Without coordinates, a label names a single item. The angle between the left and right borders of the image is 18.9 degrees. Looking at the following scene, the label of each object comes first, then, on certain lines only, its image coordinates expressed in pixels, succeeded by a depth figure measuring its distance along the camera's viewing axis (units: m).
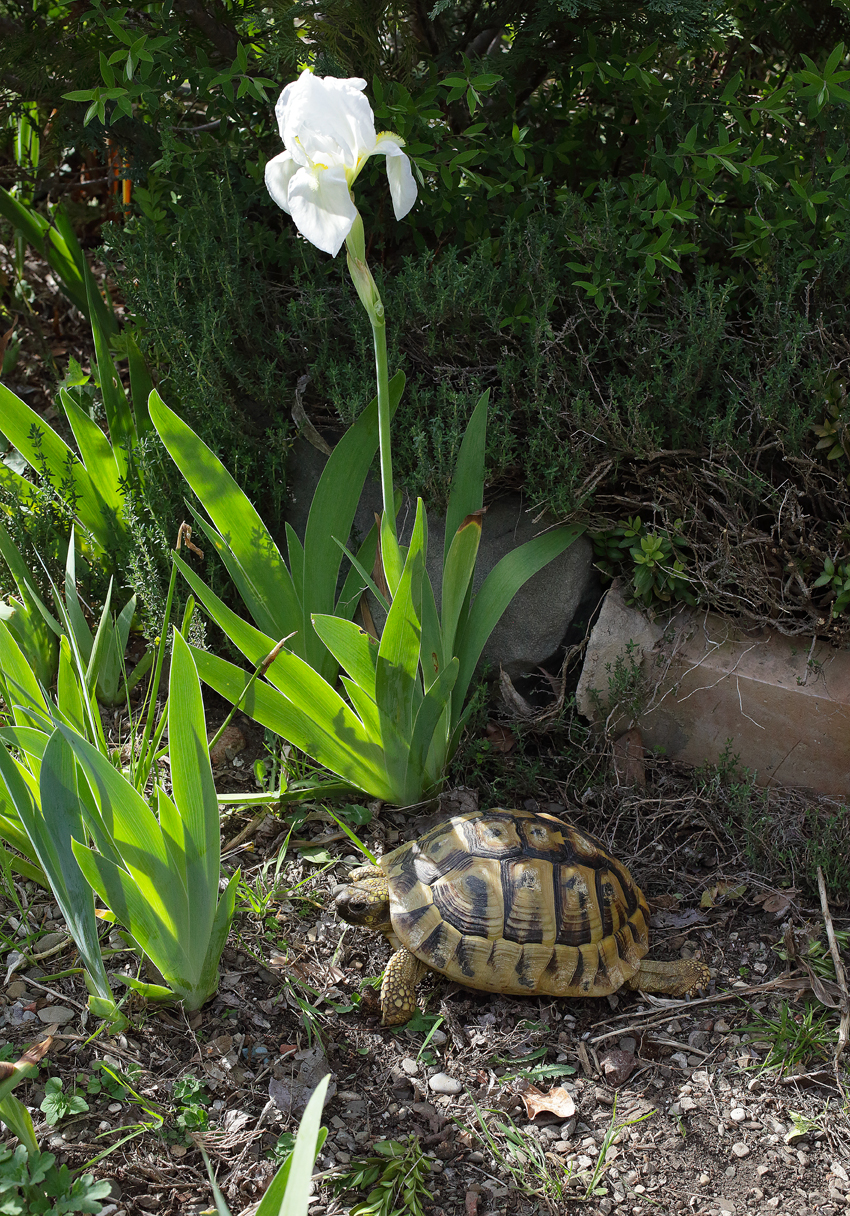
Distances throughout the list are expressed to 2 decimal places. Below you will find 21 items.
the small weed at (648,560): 1.66
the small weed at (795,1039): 1.50
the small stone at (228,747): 1.66
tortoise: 1.51
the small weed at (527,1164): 1.43
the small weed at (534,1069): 1.49
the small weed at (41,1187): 1.37
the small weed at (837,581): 1.62
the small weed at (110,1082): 1.44
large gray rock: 1.72
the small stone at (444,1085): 1.48
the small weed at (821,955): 1.54
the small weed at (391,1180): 1.41
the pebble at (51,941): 1.53
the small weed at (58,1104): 1.42
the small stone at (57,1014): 1.48
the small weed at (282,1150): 1.43
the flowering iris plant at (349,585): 1.43
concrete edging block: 1.65
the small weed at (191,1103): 1.44
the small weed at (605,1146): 1.44
